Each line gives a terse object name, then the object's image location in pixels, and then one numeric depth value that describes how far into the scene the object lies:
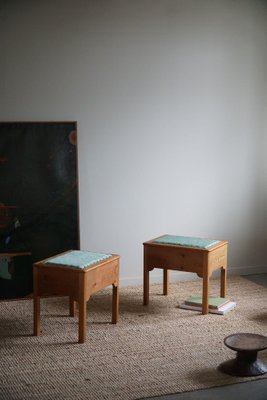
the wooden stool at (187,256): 4.46
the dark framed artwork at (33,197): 4.70
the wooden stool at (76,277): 3.90
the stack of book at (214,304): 4.51
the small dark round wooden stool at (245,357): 3.40
